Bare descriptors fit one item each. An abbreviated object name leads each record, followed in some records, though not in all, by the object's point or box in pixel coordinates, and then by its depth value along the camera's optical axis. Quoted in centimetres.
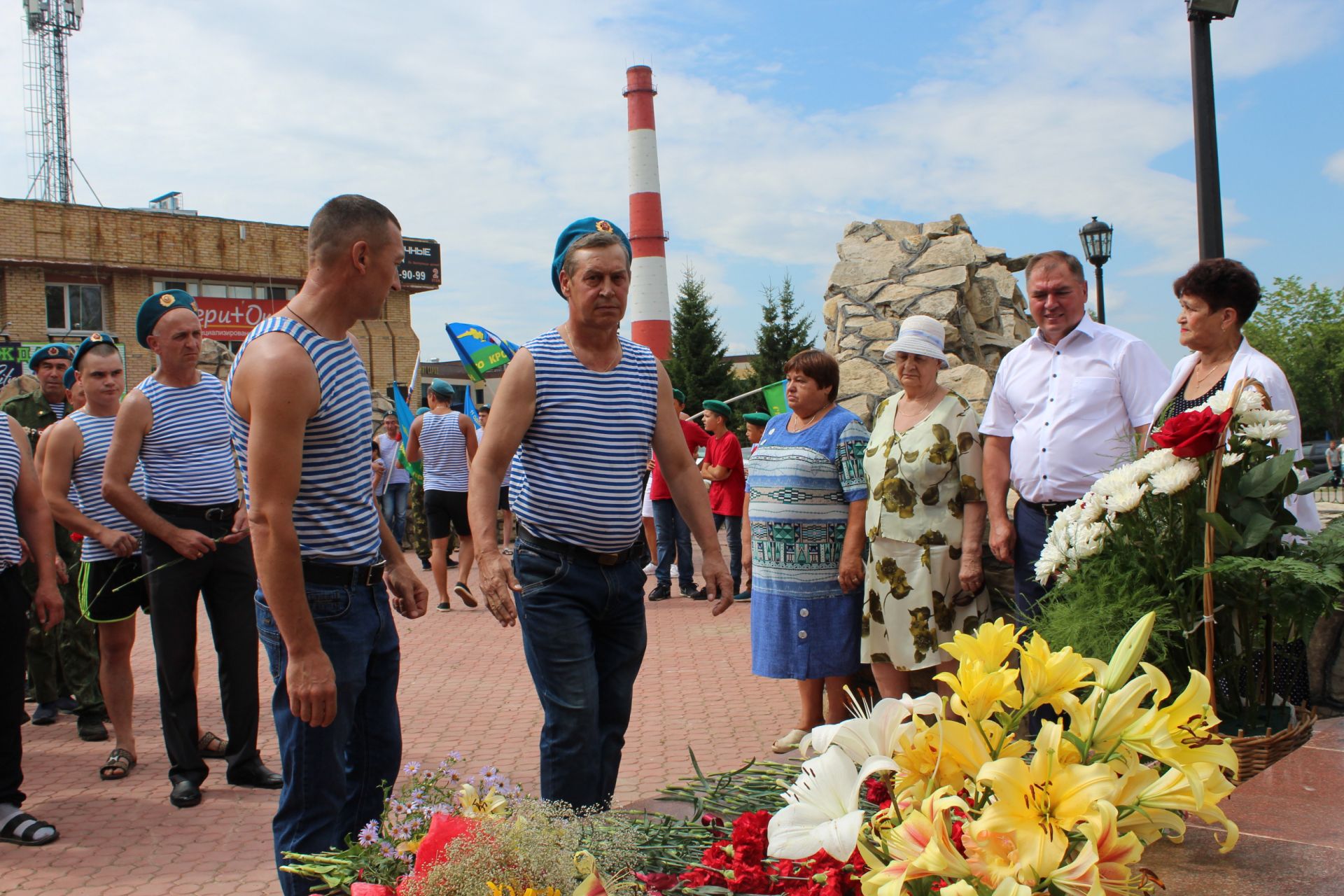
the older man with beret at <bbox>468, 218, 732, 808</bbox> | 312
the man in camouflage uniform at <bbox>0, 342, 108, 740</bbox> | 605
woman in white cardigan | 400
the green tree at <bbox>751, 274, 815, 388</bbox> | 3853
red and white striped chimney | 3142
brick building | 3666
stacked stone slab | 1239
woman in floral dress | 486
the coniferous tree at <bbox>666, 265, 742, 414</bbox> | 4006
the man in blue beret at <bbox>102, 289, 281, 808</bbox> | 474
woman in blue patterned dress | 512
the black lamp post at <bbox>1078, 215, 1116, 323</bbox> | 1216
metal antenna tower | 3825
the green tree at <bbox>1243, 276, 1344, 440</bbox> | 4334
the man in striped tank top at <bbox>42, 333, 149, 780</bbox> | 515
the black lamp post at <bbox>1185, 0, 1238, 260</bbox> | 639
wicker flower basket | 254
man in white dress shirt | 443
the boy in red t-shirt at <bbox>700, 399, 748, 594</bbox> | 1088
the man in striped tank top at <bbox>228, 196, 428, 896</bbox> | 251
